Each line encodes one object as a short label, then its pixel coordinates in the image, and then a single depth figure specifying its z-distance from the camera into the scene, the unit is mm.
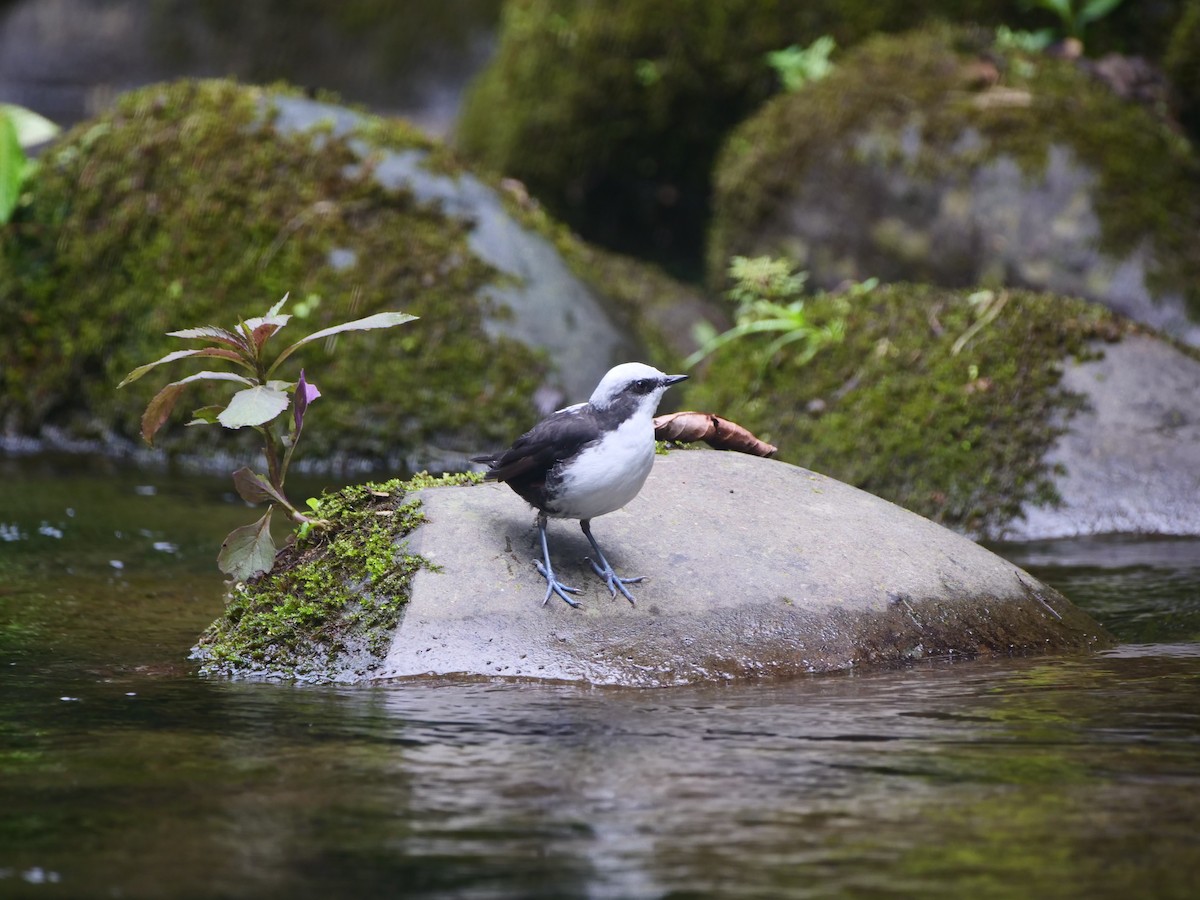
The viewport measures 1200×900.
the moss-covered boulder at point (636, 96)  23391
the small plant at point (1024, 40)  20281
